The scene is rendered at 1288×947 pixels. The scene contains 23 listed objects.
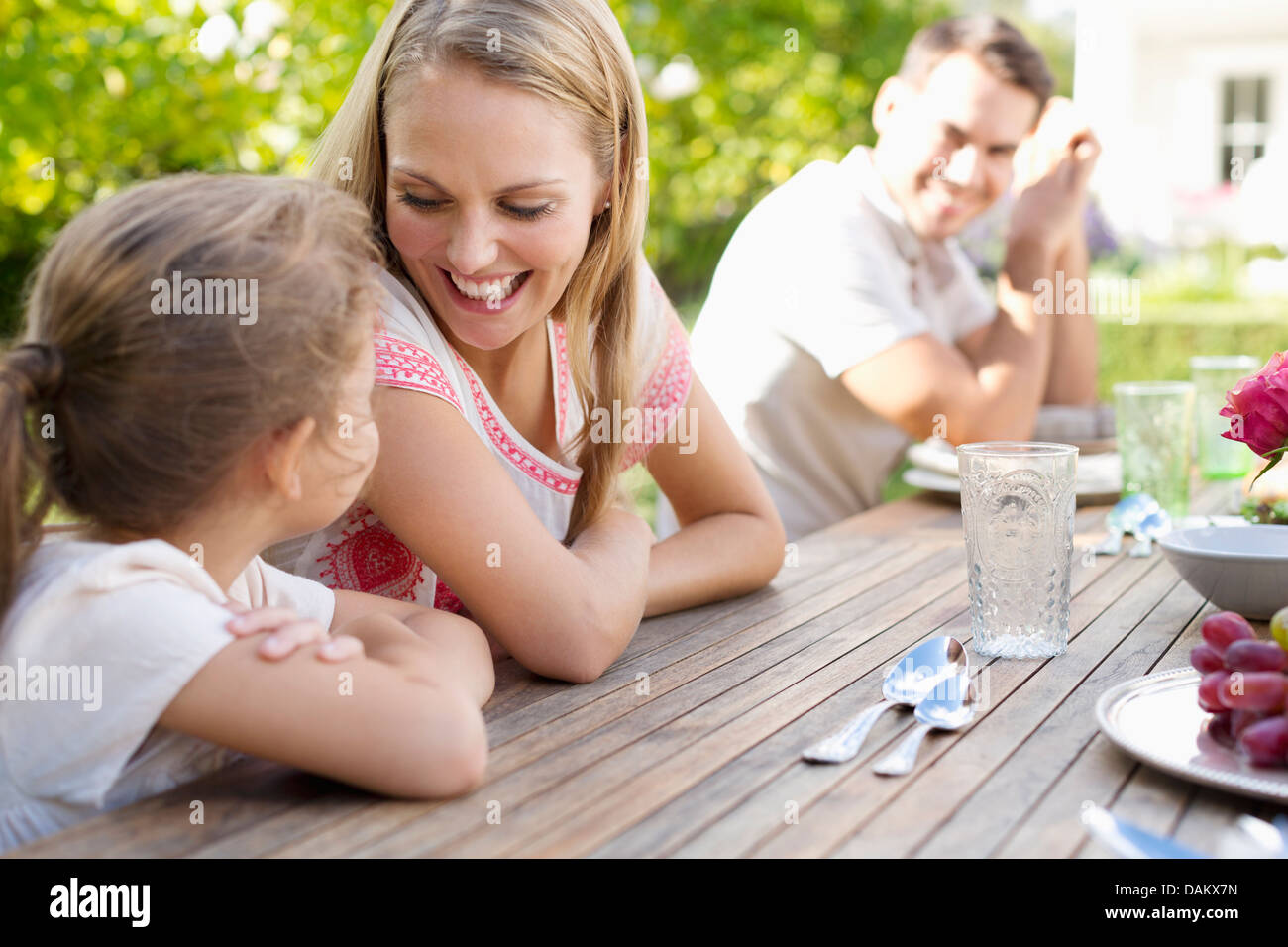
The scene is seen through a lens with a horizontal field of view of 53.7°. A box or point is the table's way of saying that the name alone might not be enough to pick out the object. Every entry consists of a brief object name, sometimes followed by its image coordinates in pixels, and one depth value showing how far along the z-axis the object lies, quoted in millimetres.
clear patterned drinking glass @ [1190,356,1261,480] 2973
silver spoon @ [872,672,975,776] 1209
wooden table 1073
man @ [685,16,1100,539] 3016
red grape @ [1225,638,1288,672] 1193
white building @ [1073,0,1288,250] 14594
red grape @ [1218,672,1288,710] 1168
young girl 1126
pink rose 1694
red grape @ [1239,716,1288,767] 1132
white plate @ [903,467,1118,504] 2723
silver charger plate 1103
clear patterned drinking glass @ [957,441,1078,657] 1552
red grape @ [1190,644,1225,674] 1272
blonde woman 1579
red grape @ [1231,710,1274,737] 1188
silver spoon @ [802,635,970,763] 1258
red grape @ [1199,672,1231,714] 1225
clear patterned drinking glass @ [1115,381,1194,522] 2445
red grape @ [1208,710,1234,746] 1224
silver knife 999
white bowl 1681
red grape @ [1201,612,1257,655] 1257
